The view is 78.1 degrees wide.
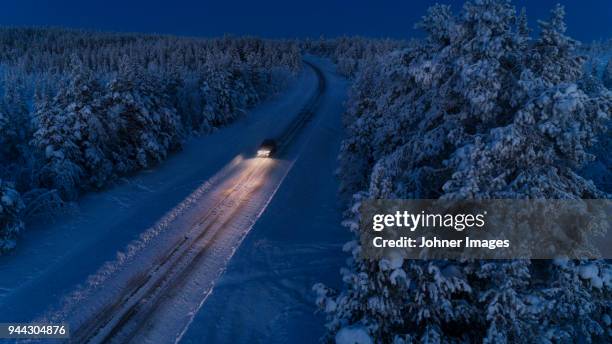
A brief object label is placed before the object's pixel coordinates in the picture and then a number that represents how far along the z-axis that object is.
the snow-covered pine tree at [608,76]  38.49
